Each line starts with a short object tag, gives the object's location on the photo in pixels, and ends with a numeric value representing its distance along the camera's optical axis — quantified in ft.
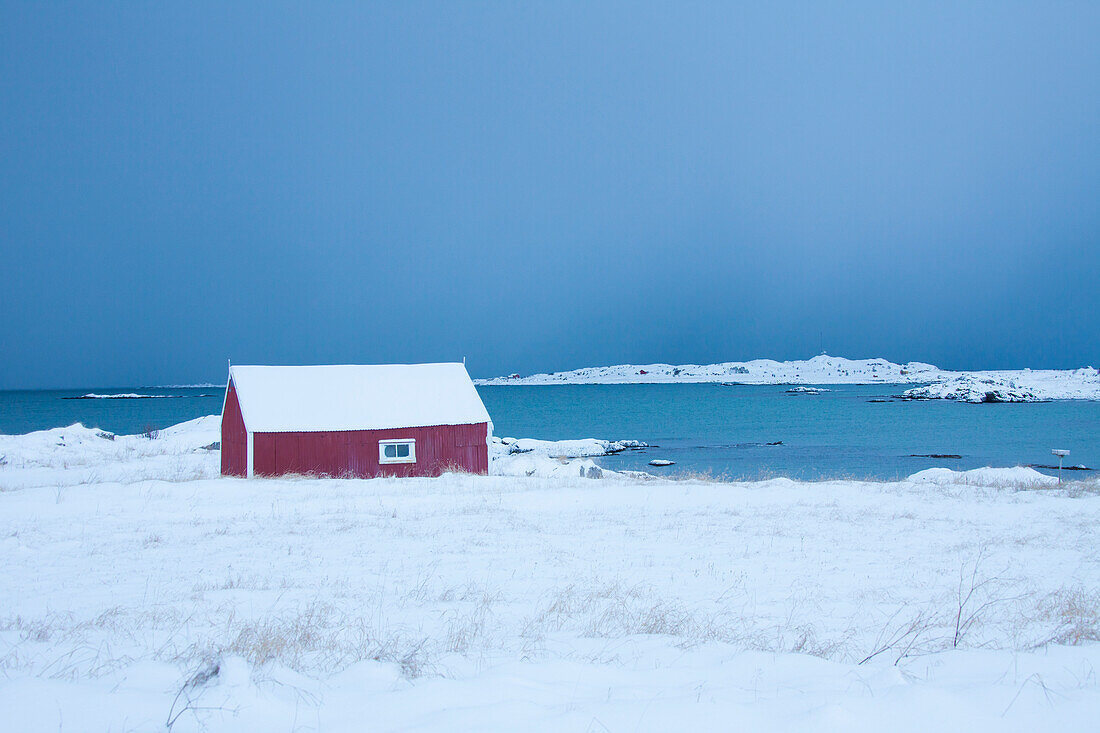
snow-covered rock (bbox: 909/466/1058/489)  76.03
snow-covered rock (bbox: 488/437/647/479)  101.45
